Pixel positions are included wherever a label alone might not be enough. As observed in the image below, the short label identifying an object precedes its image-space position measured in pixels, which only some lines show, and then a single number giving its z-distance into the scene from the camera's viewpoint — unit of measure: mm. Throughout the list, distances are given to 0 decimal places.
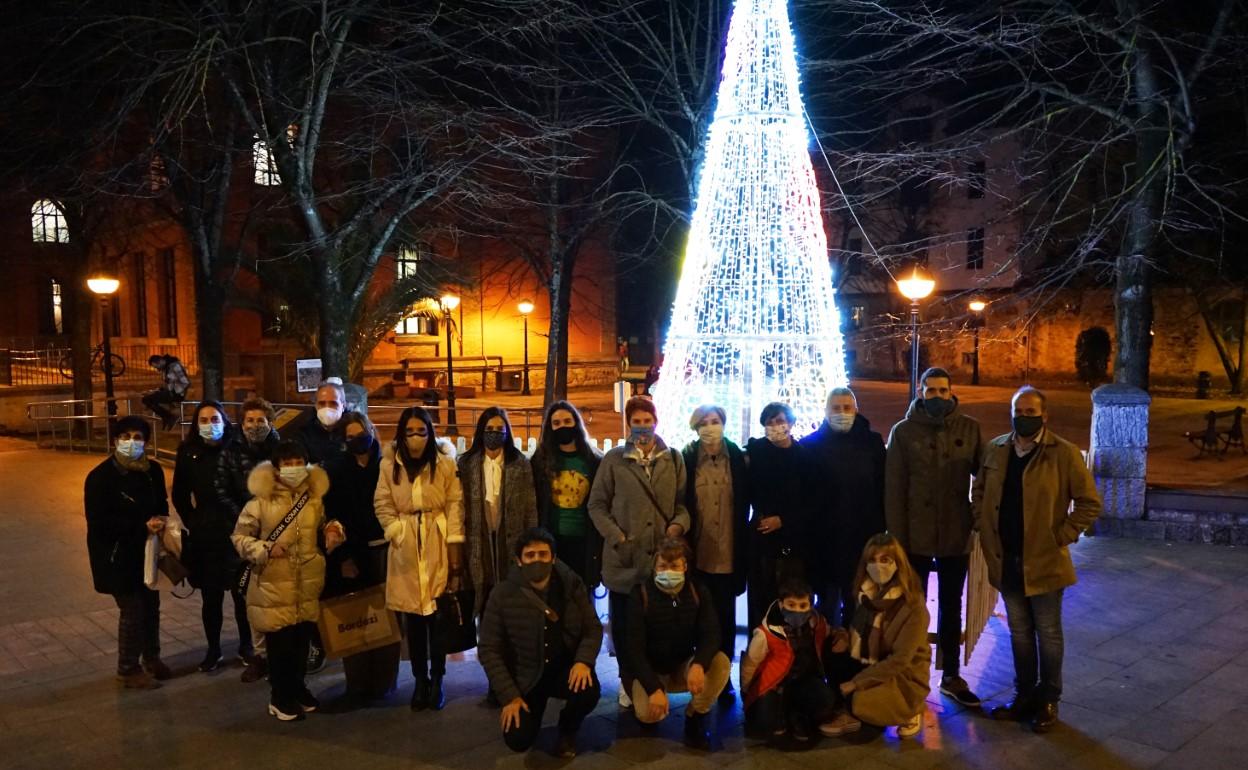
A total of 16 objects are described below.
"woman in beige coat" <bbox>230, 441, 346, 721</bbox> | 4918
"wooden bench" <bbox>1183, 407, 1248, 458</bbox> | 14375
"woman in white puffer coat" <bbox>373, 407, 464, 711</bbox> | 5027
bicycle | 26047
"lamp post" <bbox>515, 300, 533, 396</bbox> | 25344
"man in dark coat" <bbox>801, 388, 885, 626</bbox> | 5180
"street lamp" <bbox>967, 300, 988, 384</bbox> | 33844
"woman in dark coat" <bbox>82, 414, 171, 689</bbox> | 5320
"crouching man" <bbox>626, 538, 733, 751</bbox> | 4582
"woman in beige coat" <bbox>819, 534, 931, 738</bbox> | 4598
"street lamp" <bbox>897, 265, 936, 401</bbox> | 12641
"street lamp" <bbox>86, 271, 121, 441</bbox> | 15938
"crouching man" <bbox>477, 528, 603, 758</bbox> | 4516
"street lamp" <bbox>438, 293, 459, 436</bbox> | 11876
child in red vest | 4566
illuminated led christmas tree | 7668
